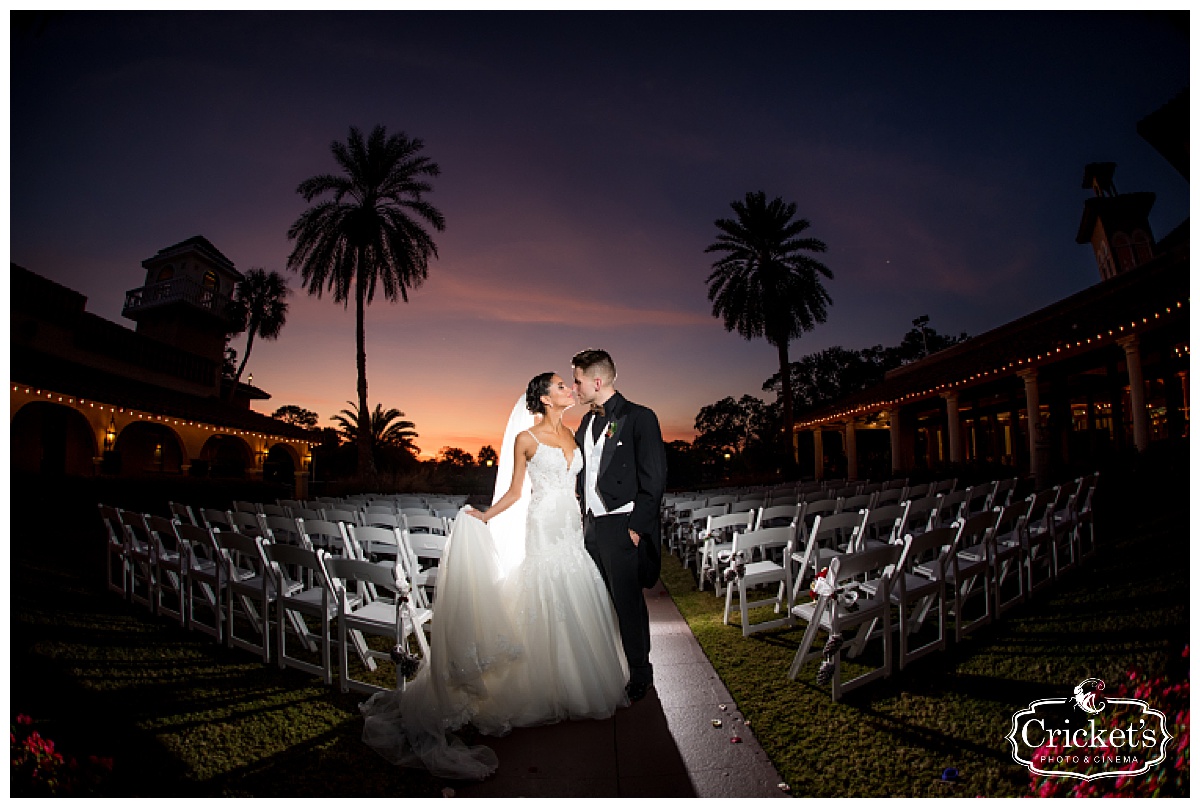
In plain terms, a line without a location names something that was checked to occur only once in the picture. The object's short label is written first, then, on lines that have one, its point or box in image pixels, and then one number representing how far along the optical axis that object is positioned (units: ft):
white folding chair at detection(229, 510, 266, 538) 19.58
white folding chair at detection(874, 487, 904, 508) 27.76
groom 11.44
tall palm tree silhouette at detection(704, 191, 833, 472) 81.20
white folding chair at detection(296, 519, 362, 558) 17.08
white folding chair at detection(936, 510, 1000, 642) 13.73
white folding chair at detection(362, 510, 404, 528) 21.35
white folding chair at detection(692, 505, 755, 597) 19.43
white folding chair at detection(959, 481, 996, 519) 19.71
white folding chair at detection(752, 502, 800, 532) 20.64
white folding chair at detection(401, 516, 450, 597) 14.44
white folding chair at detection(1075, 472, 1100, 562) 20.71
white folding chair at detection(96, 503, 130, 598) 19.54
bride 10.15
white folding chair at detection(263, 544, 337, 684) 12.40
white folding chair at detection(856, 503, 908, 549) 17.01
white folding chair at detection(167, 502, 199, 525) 21.15
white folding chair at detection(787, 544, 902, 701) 10.94
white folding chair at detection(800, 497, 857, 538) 21.56
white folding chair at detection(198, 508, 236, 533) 21.03
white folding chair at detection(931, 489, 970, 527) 18.86
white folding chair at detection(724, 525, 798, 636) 15.11
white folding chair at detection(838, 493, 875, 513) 23.59
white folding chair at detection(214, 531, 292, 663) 13.66
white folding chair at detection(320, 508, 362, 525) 23.07
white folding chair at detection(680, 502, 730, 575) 23.82
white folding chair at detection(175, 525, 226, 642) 15.14
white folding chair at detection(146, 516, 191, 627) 16.42
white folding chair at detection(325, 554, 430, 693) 11.21
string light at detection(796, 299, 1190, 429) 35.69
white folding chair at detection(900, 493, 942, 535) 18.57
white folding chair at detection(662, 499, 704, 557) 27.02
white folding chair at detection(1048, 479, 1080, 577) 18.90
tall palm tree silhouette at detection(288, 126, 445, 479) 70.54
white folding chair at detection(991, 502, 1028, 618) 15.30
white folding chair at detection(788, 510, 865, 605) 15.19
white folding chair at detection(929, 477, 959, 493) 27.88
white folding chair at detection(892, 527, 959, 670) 11.93
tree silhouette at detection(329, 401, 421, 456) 112.68
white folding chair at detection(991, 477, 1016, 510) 28.27
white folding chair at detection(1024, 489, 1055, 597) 16.72
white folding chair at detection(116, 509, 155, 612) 18.12
